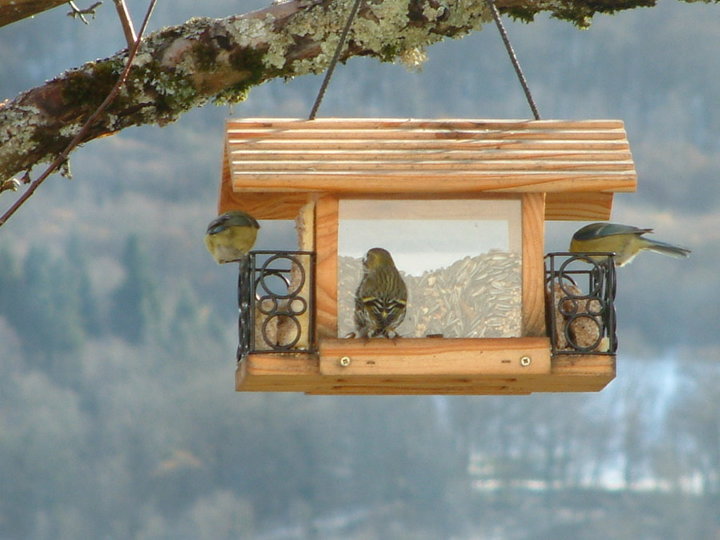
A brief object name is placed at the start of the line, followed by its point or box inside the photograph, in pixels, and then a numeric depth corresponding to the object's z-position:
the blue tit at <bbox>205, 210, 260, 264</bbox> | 9.23
